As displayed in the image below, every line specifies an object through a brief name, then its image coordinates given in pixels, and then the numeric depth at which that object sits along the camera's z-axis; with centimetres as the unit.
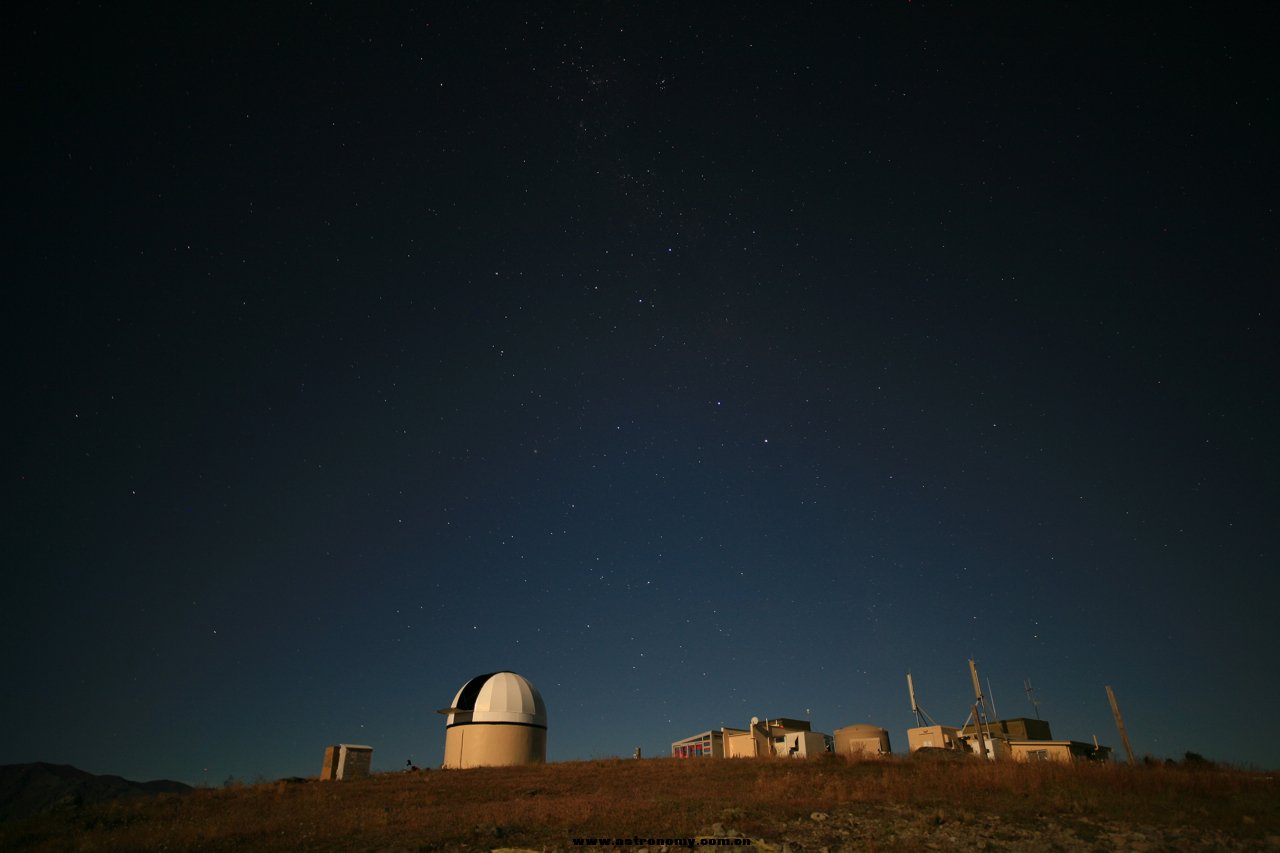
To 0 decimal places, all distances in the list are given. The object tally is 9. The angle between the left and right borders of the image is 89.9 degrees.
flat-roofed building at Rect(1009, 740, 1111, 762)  3197
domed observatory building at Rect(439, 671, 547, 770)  3762
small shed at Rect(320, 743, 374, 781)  3022
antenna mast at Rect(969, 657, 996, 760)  3288
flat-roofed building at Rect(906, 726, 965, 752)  3519
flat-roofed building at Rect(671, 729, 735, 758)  3934
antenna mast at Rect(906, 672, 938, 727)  3915
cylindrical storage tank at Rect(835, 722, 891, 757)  3711
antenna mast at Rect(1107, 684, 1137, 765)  3006
